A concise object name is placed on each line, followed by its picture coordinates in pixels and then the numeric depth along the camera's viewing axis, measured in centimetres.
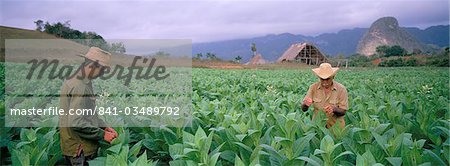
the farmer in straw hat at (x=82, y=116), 289
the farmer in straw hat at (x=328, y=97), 408
